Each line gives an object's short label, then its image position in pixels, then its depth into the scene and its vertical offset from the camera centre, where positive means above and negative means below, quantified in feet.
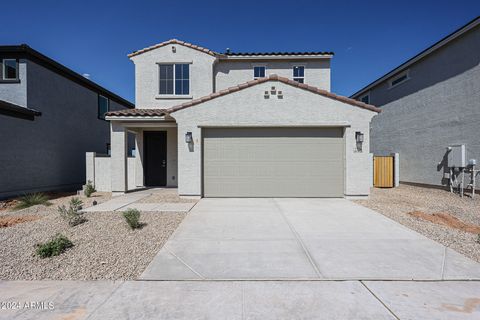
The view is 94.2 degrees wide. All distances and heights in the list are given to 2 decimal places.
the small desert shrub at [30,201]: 25.20 -5.31
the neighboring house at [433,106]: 31.78 +8.64
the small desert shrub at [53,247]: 12.60 -5.27
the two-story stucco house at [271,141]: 27.58 +1.95
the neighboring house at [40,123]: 30.32 +5.33
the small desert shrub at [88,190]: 30.91 -4.67
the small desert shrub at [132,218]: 16.66 -4.64
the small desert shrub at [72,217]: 18.08 -5.09
